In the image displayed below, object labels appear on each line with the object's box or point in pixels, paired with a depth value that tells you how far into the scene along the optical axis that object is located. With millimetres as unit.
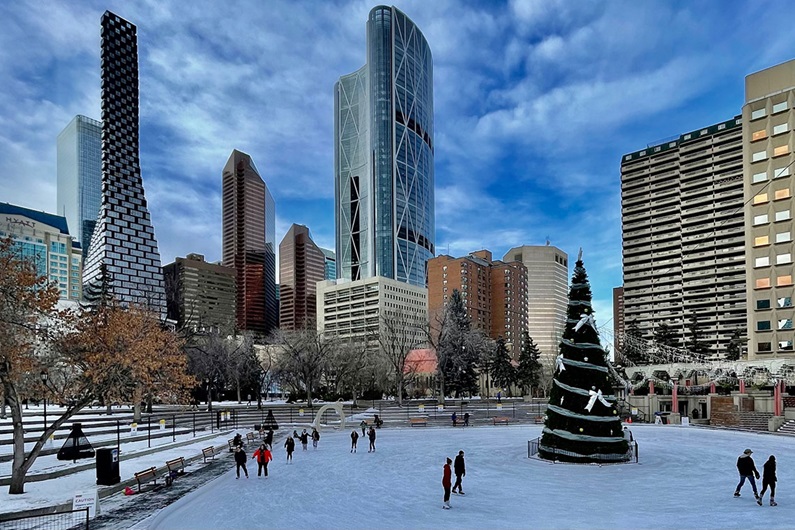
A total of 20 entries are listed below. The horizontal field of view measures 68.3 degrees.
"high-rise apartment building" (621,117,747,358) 148250
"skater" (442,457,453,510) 18344
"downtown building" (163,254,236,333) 94269
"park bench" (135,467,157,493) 22917
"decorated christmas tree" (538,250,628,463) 26984
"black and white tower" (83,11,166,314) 139375
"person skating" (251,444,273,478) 24703
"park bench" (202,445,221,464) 30408
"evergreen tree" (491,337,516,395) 96625
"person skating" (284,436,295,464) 29714
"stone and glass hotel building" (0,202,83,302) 165112
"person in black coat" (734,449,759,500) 18344
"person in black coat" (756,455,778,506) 17656
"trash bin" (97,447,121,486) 21828
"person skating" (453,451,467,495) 20203
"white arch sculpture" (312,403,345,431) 44894
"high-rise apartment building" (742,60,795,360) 70500
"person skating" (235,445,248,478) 24312
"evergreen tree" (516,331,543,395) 96375
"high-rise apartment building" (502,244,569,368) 166300
